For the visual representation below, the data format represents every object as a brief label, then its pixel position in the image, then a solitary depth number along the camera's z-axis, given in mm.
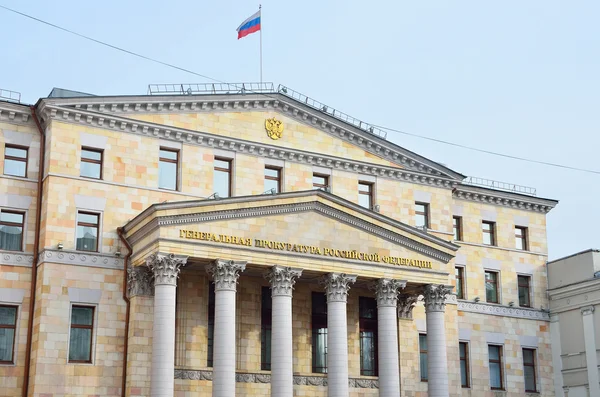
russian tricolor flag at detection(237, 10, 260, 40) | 46000
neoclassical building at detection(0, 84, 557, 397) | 37812
